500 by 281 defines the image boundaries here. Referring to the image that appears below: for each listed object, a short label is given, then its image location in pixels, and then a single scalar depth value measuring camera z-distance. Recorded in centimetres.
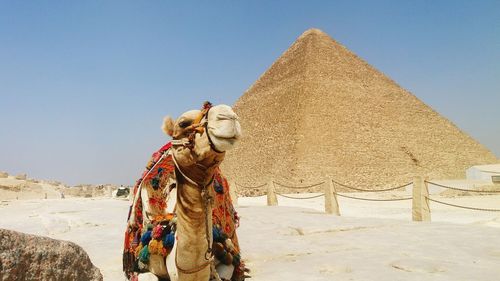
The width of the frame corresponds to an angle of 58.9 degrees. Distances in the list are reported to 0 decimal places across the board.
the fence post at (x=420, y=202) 764
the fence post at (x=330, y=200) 984
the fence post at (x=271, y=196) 1286
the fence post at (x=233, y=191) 1189
